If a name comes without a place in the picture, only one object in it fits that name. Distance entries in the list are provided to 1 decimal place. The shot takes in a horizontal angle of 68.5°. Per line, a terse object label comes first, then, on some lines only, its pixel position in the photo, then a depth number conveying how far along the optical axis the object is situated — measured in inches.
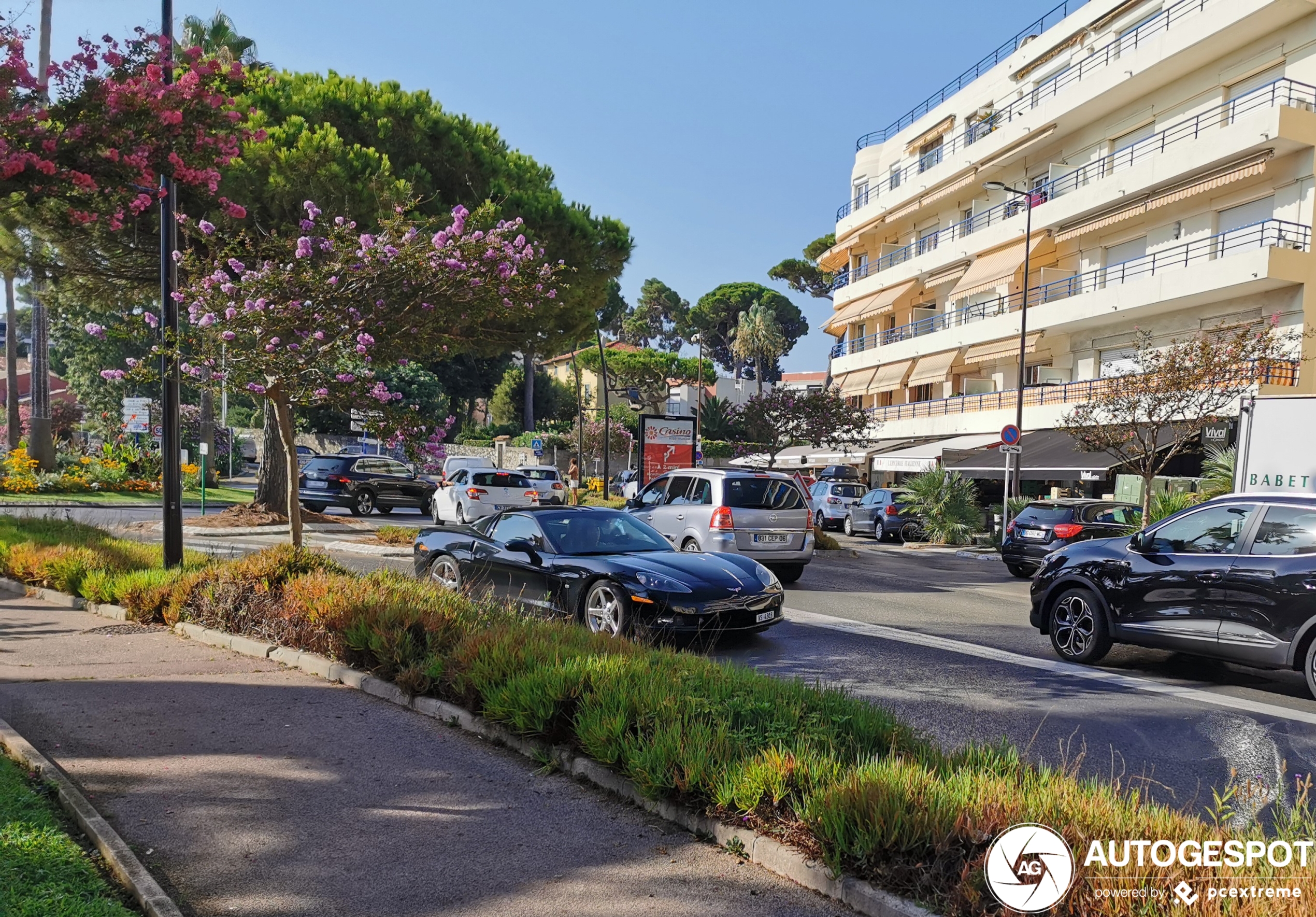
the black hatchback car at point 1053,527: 672.4
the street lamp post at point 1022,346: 1054.4
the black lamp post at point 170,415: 435.8
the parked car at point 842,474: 1547.7
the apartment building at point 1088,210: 941.2
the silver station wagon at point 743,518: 551.2
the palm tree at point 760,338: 3255.4
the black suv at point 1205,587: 290.2
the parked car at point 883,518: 1098.7
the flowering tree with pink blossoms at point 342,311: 435.5
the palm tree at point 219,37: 1398.9
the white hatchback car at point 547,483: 1034.7
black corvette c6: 330.0
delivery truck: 486.6
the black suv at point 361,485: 1080.2
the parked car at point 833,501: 1206.9
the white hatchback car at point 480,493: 920.9
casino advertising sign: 949.8
